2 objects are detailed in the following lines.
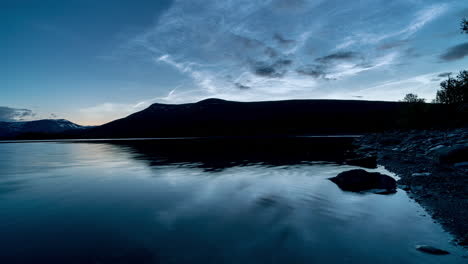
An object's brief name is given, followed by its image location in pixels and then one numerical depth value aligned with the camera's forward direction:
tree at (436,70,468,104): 31.11
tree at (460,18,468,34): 21.50
